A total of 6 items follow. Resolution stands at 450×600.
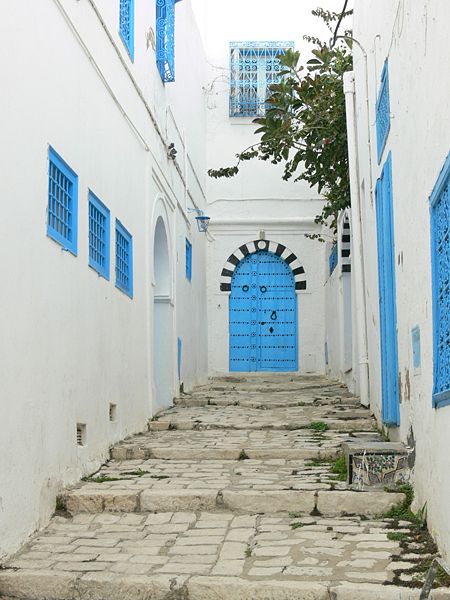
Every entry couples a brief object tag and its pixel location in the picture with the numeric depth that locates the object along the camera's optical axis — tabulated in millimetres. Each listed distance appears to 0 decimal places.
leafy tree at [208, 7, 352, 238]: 10078
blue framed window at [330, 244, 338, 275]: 12929
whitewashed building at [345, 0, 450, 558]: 4109
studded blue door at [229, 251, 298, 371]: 15539
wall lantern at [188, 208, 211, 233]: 13875
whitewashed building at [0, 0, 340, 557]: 4766
